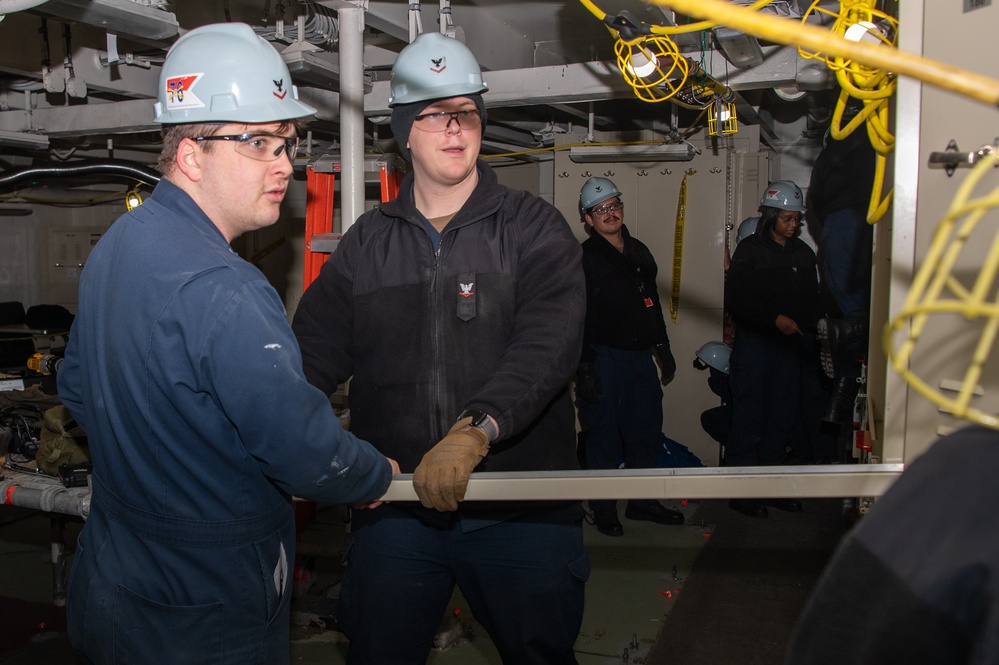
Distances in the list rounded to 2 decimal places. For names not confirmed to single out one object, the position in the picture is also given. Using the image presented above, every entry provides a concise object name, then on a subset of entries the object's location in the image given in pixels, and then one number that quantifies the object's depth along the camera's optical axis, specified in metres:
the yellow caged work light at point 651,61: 2.53
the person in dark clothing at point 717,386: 5.35
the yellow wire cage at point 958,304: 0.63
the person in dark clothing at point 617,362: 4.71
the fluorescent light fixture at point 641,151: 5.22
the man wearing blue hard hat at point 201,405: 1.31
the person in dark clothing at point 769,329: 4.82
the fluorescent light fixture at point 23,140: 4.44
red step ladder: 3.22
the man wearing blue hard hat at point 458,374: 1.84
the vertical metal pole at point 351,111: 2.76
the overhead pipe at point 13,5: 1.87
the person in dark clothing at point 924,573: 0.64
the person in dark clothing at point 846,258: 4.10
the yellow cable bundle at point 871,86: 1.53
